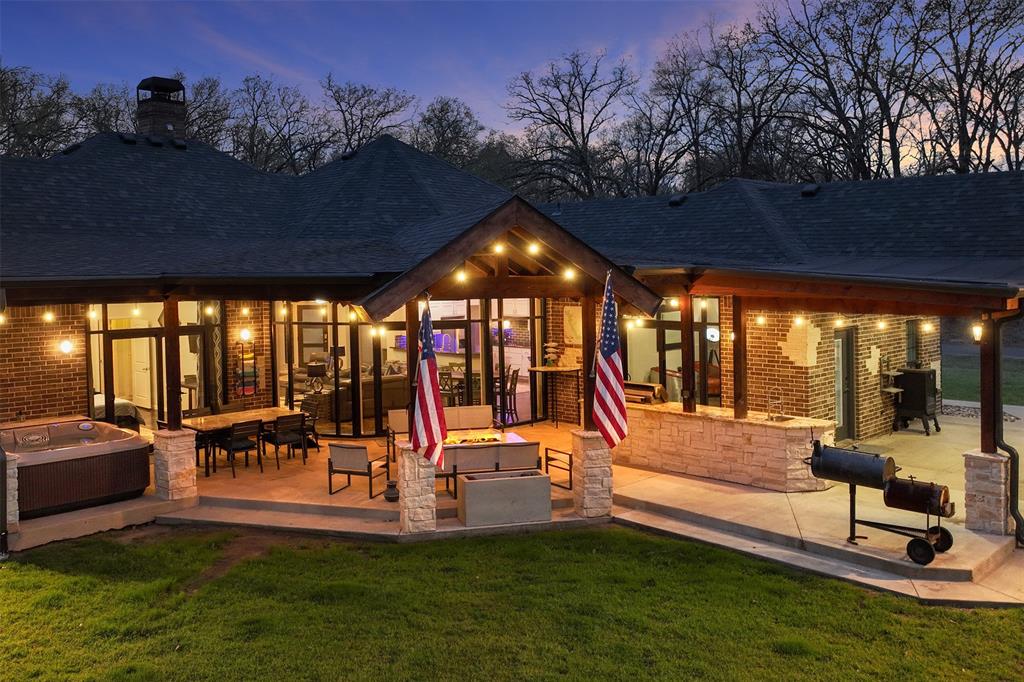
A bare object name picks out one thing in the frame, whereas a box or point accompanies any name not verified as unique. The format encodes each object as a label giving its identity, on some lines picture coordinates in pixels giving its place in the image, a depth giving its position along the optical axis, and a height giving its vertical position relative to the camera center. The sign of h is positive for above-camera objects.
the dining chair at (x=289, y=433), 11.23 -1.34
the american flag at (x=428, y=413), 8.04 -0.77
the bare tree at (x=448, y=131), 39.72 +11.02
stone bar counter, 9.90 -1.54
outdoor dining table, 11.05 -1.13
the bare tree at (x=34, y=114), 29.56 +9.27
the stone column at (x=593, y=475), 9.19 -1.67
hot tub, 8.91 -1.48
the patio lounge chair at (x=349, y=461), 9.66 -1.52
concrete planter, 8.81 -1.87
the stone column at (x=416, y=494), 8.59 -1.72
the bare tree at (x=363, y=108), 40.88 +12.43
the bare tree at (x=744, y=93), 32.60 +10.34
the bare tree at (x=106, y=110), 32.56 +10.23
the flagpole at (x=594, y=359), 8.88 -0.29
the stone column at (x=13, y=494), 8.59 -1.61
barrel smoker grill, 7.23 -1.55
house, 9.50 +0.63
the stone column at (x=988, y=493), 8.12 -1.77
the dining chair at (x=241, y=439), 10.95 -1.38
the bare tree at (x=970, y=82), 27.20 +9.07
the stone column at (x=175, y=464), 9.61 -1.49
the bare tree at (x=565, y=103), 37.66 +11.61
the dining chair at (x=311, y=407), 13.49 -1.17
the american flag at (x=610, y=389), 8.73 -0.61
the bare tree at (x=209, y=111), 36.38 +11.16
